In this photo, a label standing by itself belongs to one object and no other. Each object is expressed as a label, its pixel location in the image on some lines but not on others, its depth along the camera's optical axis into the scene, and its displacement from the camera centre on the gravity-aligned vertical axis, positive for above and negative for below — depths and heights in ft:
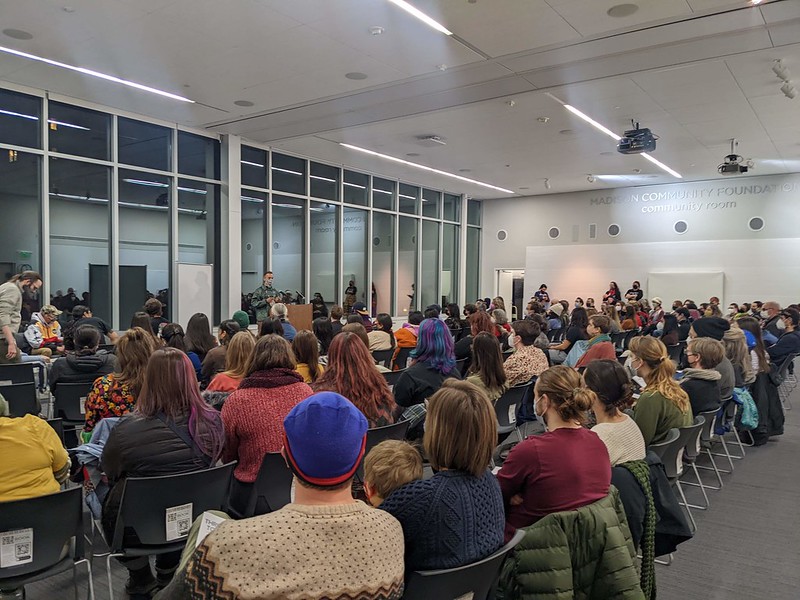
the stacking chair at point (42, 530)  6.73 -3.09
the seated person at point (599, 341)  16.34 -1.70
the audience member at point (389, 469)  5.62 -1.85
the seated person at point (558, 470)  6.48 -2.14
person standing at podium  34.35 -0.82
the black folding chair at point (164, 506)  7.42 -3.03
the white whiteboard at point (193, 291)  33.27 -0.48
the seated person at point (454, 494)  5.05 -1.95
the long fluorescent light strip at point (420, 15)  17.65 +8.78
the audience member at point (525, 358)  15.29 -2.00
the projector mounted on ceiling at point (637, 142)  29.40 +7.63
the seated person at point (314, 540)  3.75 -1.79
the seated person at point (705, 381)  13.79 -2.29
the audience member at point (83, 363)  13.94 -2.02
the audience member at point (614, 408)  8.00 -1.83
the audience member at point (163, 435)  7.73 -2.14
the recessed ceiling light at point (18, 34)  19.98 +8.84
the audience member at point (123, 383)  9.82 -1.77
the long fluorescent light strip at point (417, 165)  39.03 +9.24
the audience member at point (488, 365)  12.96 -1.85
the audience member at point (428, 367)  12.59 -1.85
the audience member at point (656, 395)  10.78 -2.11
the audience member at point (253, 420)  8.86 -2.14
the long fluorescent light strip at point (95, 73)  22.09 +8.94
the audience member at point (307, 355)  12.80 -1.63
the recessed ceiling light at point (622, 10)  17.70 +8.78
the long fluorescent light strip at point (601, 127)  28.82 +9.06
